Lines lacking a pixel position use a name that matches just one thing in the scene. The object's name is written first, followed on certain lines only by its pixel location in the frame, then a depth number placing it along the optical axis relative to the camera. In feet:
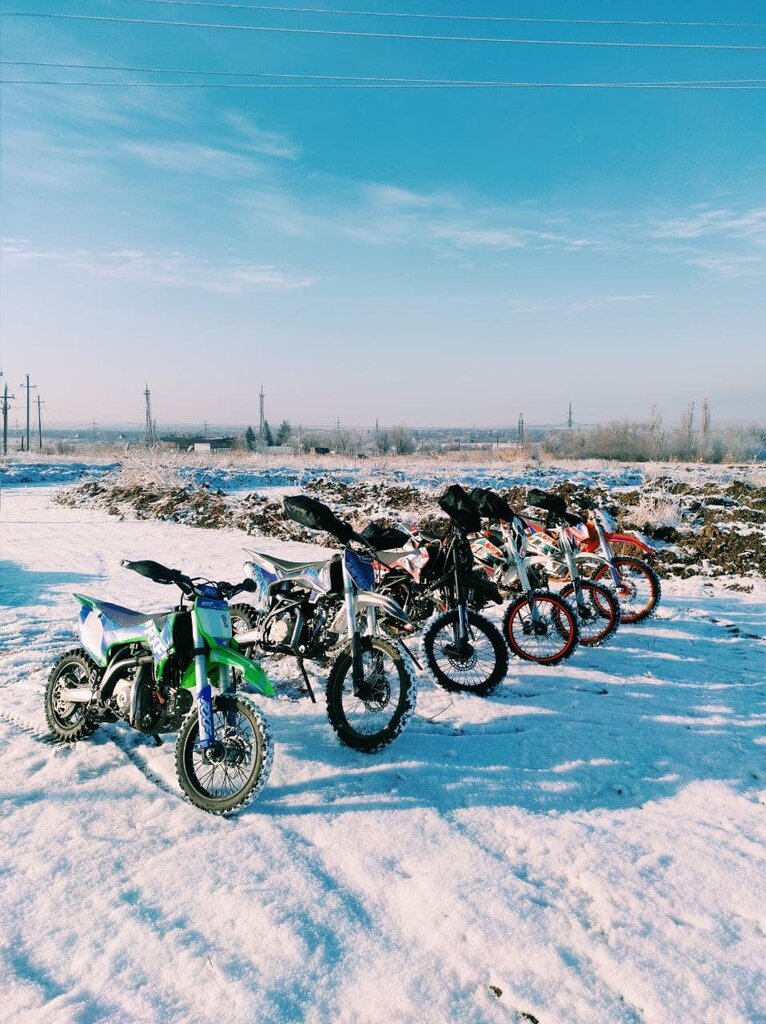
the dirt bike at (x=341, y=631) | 13.89
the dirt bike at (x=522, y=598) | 19.66
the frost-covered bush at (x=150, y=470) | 71.67
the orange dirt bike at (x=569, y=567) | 21.67
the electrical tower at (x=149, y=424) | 144.09
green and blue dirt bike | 11.52
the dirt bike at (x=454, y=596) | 17.30
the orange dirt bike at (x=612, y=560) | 23.41
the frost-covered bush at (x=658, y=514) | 42.14
